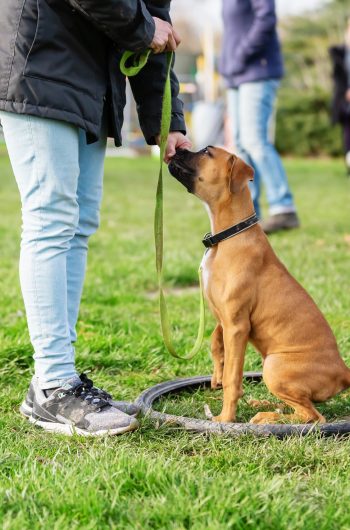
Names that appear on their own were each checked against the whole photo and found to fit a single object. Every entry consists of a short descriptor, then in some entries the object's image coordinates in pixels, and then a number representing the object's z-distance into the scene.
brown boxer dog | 3.42
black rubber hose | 3.15
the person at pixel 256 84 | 7.99
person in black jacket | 3.10
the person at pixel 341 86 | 14.00
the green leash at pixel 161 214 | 3.60
